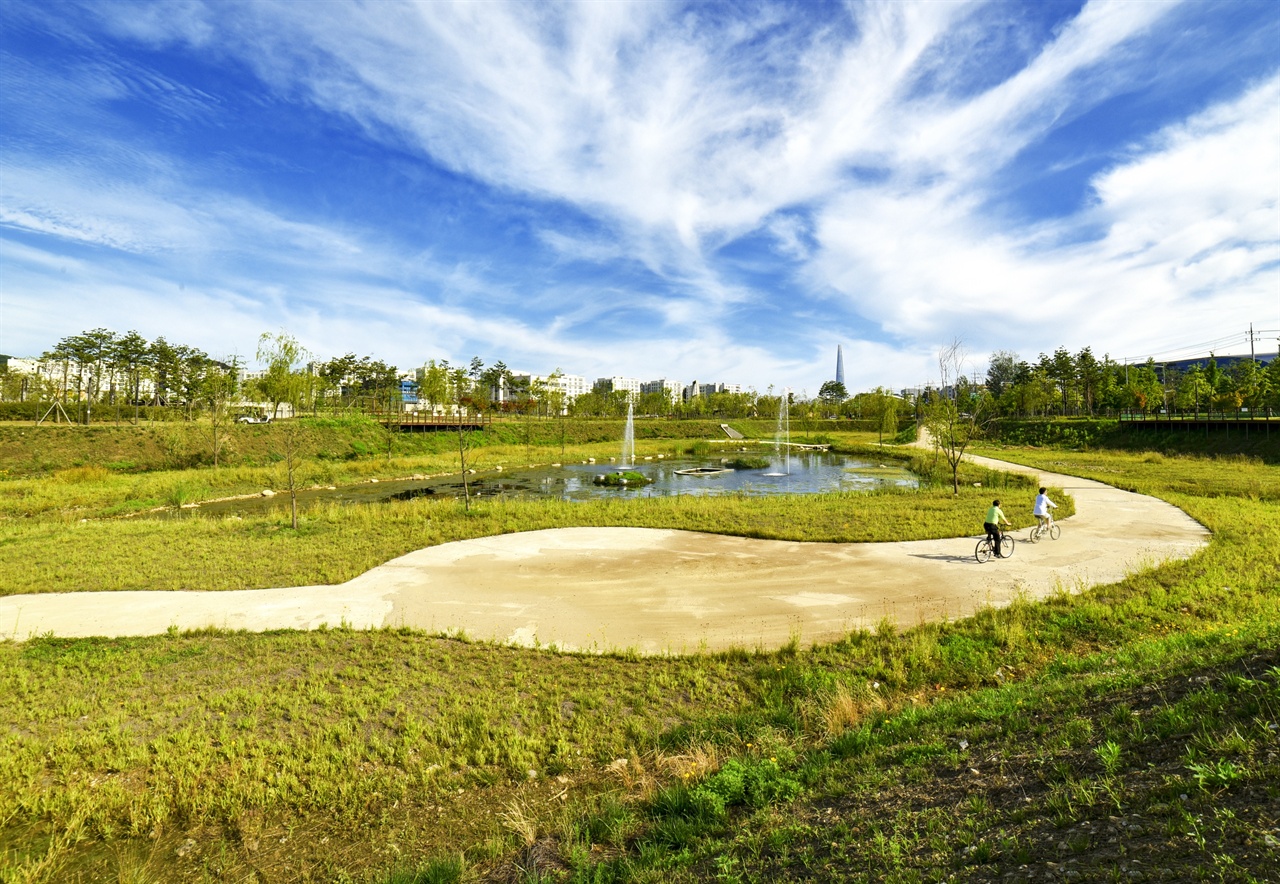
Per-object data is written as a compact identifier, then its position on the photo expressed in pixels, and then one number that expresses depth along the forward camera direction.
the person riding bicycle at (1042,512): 17.73
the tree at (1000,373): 118.81
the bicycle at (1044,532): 18.14
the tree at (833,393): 140.50
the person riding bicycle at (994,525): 15.70
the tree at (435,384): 67.44
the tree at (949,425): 29.67
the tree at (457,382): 71.20
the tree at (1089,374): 78.81
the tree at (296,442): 39.89
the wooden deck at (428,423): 61.74
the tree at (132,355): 56.62
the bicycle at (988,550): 15.94
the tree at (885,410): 77.25
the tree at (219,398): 41.62
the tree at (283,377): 49.91
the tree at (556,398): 84.50
